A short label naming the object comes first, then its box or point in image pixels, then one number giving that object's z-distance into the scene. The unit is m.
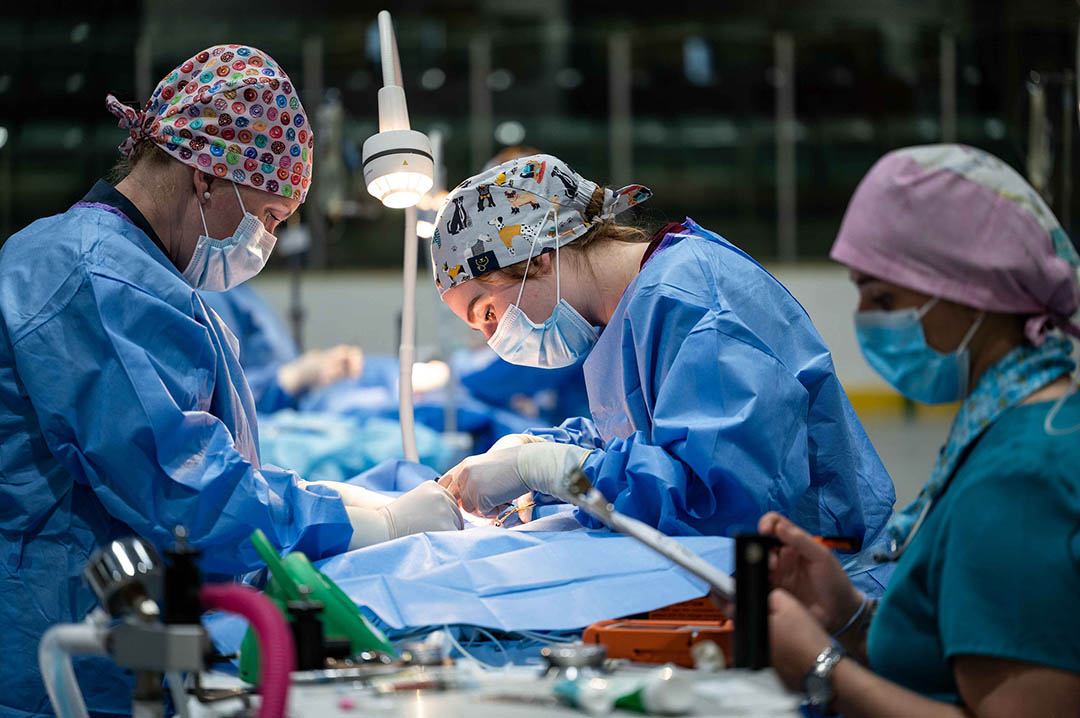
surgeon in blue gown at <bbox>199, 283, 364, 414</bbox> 5.82
